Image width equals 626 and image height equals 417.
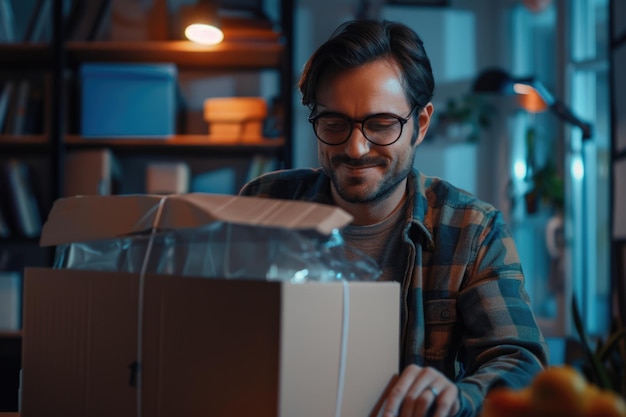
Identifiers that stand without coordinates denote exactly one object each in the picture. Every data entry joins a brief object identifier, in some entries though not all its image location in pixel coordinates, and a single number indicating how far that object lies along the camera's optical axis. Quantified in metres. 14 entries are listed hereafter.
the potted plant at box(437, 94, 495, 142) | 3.65
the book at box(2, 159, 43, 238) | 2.82
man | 1.13
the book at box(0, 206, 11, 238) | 2.83
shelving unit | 2.80
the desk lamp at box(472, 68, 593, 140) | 2.78
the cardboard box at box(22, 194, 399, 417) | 0.66
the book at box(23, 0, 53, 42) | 2.97
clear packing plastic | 0.73
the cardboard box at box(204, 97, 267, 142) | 2.86
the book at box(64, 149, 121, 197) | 2.80
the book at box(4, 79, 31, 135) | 2.84
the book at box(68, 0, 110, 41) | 2.98
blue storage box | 2.78
